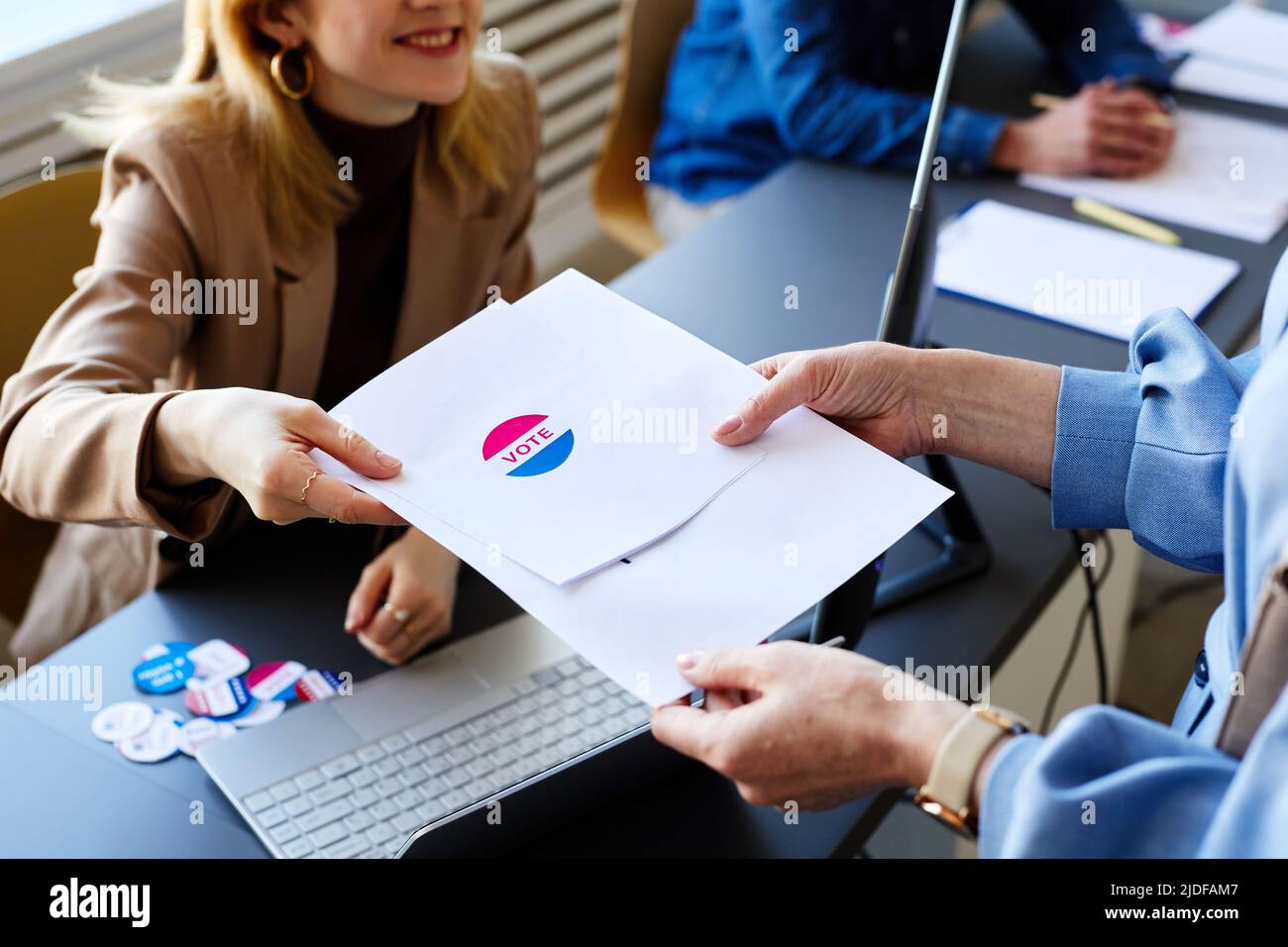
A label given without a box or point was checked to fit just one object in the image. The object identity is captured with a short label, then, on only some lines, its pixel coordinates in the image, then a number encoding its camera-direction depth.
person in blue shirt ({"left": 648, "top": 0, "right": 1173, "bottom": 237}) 1.80
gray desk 0.89
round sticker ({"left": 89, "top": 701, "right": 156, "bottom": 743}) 0.95
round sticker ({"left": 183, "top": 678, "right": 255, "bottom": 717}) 0.97
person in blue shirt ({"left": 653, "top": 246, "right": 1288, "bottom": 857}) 0.64
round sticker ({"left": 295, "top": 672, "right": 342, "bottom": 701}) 0.99
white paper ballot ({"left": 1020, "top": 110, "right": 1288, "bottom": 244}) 1.69
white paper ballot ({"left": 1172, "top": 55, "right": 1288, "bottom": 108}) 2.01
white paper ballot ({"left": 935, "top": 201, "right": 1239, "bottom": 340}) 1.50
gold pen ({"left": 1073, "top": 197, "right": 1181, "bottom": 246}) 1.63
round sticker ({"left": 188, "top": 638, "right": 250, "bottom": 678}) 1.00
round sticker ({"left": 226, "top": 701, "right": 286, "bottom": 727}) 0.96
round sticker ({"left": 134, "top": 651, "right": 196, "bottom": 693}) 0.99
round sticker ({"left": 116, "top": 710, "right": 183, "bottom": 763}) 0.93
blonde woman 0.94
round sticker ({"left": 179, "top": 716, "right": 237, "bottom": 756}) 0.94
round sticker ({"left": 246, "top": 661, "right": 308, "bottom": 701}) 0.99
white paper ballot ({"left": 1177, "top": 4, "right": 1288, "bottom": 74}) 2.13
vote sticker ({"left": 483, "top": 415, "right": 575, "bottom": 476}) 0.82
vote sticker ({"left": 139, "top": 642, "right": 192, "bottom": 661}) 1.01
